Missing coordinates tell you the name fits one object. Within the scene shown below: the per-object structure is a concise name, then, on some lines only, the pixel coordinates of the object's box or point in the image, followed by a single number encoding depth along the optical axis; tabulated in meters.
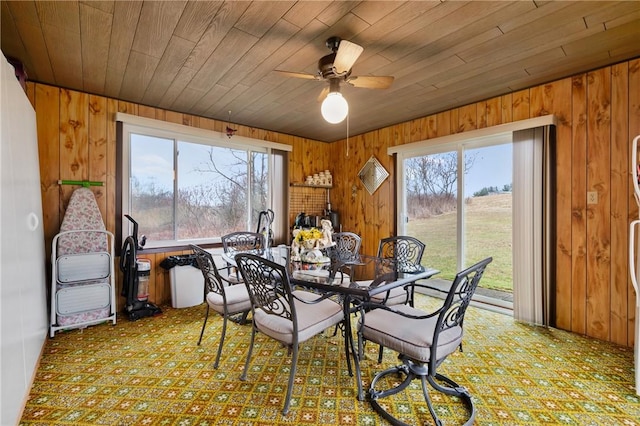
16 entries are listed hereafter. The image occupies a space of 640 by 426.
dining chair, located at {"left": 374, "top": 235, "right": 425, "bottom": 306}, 2.35
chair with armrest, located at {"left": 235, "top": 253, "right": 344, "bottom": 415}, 1.72
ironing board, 2.64
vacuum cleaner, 2.98
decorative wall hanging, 4.45
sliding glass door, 3.41
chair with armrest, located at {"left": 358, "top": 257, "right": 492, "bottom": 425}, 1.54
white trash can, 3.38
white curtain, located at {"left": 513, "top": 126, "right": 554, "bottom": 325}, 2.84
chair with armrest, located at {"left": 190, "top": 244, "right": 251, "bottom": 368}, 2.21
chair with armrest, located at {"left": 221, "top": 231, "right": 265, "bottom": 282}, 3.45
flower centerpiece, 2.49
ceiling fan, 1.95
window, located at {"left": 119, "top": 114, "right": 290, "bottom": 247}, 3.44
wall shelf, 4.77
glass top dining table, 1.79
